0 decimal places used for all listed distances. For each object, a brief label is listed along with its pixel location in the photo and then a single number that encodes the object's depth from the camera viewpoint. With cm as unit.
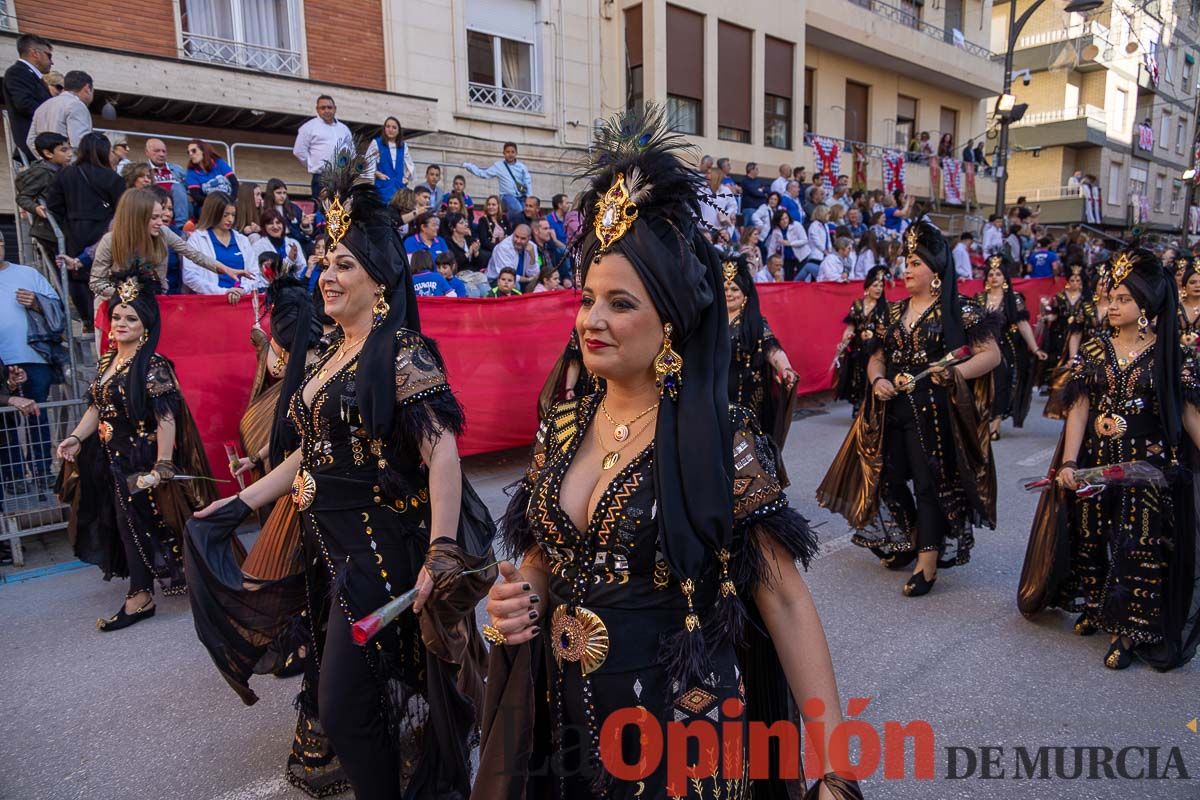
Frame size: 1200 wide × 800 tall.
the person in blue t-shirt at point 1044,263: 1652
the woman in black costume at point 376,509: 274
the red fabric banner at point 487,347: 648
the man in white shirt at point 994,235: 1745
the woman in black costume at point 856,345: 777
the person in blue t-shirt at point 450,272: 920
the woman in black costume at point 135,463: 481
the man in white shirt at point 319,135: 1009
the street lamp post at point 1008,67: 1352
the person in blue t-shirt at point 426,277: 860
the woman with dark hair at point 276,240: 841
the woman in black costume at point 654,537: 182
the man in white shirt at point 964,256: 1575
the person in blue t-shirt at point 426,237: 950
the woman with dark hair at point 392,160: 1073
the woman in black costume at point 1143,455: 407
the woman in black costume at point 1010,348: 866
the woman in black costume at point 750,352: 547
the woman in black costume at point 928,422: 497
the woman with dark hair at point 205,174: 912
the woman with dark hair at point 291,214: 912
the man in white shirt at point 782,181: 1512
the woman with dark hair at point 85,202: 711
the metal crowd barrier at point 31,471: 593
